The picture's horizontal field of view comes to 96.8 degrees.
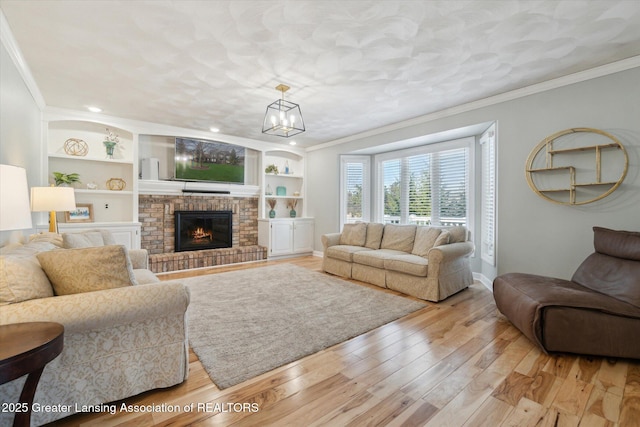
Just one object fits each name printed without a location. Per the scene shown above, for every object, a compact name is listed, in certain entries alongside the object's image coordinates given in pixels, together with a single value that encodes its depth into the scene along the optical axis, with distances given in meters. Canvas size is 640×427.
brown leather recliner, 2.12
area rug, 2.18
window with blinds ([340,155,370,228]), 6.13
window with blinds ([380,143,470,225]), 4.73
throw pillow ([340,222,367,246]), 4.96
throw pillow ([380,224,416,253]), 4.44
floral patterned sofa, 1.47
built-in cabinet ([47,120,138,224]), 4.49
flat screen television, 5.36
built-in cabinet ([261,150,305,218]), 6.75
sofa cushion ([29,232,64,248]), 2.64
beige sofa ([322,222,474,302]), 3.52
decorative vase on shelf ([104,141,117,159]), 4.71
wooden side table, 1.05
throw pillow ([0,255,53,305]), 1.47
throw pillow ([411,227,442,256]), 4.07
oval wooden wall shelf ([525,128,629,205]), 2.87
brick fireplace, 5.11
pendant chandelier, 3.37
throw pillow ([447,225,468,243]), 3.94
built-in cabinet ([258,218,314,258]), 6.18
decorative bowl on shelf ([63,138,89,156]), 4.54
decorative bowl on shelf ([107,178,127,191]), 4.84
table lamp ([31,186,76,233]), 3.03
